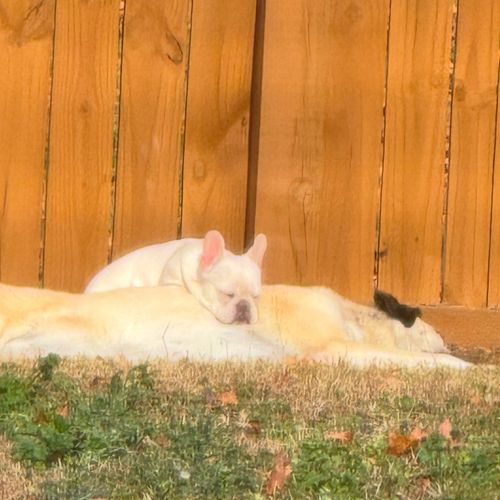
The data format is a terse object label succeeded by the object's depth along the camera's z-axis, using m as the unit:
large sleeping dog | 15.72
